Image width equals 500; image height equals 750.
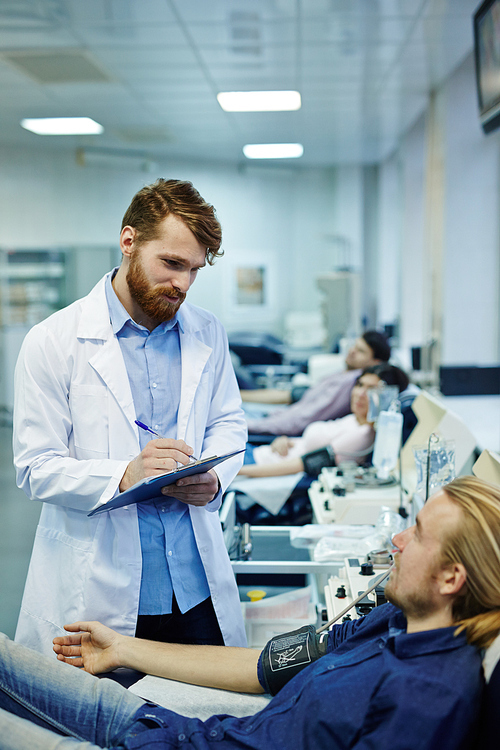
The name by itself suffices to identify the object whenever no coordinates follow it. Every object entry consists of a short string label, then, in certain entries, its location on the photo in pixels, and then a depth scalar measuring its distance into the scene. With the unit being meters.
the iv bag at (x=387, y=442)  2.29
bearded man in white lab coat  1.40
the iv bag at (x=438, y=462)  1.78
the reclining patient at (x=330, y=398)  3.91
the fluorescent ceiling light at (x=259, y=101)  4.39
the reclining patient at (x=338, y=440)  2.91
